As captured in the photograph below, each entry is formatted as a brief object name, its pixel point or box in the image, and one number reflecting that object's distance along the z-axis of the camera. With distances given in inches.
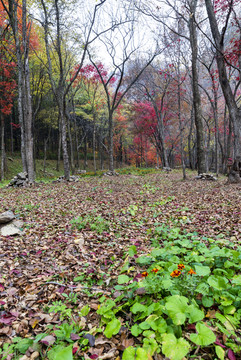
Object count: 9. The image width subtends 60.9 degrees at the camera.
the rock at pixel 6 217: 164.1
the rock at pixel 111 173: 560.3
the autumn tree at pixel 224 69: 279.3
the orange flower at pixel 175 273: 72.2
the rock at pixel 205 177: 396.5
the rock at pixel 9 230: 153.2
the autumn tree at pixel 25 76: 374.6
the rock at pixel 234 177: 303.7
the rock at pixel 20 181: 388.8
